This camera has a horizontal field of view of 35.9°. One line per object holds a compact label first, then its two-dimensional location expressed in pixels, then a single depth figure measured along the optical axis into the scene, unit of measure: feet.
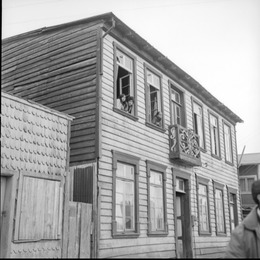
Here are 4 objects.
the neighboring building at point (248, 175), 98.94
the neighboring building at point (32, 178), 25.81
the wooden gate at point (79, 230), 29.94
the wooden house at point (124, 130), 34.55
